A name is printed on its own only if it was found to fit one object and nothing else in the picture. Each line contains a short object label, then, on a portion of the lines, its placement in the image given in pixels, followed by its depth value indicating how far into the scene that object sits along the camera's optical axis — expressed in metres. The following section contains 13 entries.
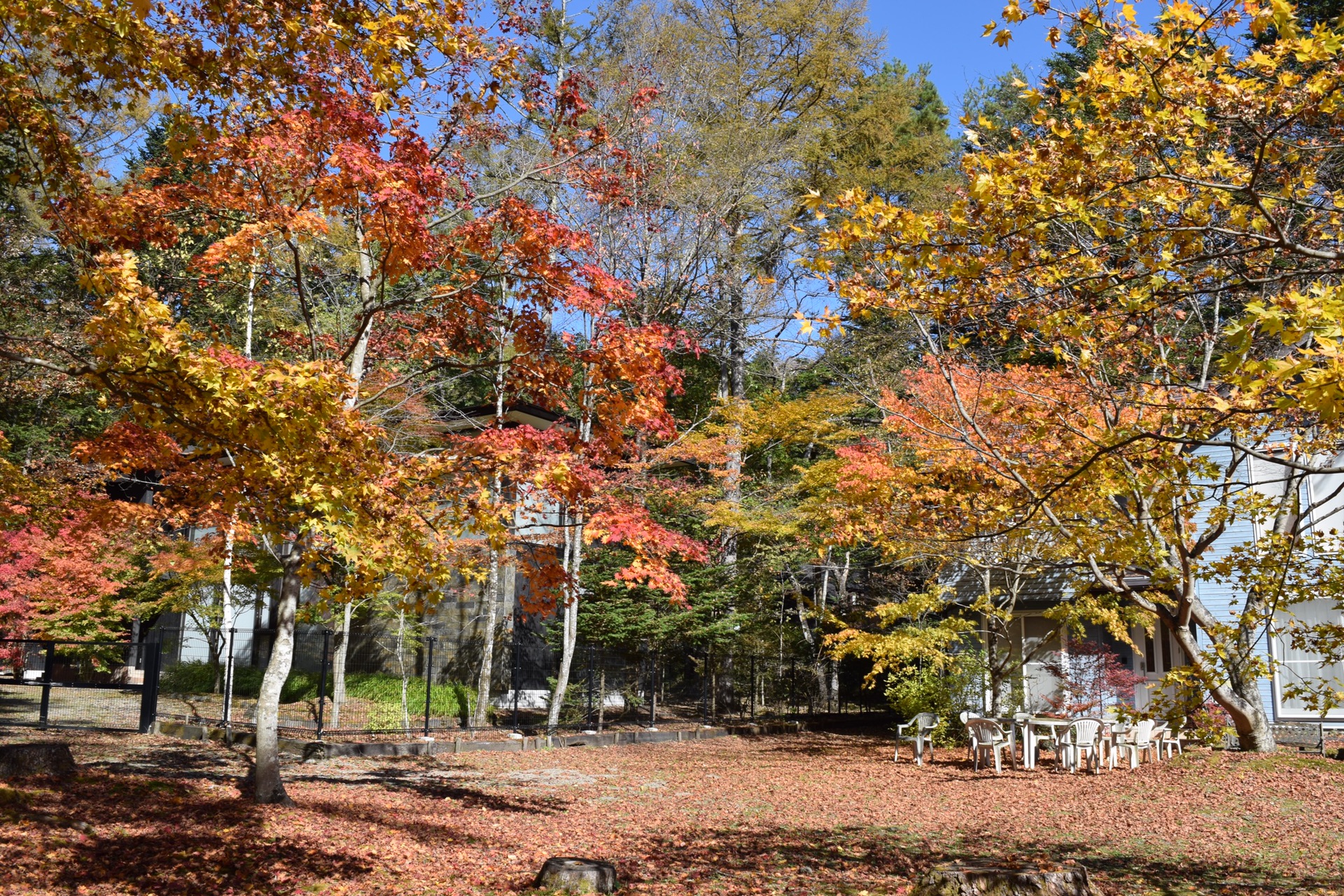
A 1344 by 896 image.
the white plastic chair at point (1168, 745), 14.89
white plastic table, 14.02
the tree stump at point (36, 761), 8.12
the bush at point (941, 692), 16.27
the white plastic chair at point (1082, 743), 13.60
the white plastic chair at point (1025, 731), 14.20
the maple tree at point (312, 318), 5.24
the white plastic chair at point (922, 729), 15.27
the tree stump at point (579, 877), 6.33
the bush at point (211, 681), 20.88
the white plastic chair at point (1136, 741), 13.74
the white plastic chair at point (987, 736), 14.05
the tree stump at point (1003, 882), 5.40
